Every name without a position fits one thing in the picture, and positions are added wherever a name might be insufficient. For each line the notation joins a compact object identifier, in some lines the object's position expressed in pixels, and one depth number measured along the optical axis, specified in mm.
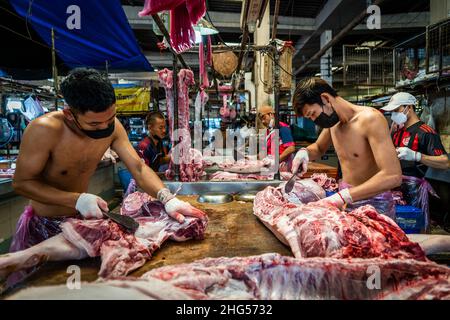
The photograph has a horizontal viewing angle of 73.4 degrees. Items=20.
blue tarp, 5160
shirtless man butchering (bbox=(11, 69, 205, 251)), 2045
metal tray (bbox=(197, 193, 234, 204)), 3297
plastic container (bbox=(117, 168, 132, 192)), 5828
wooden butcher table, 1653
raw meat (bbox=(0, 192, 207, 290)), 1677
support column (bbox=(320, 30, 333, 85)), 11758
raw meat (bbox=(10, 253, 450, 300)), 1361
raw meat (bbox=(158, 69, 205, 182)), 3996
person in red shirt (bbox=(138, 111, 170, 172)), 5465
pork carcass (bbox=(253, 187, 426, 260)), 1767
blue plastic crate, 3746
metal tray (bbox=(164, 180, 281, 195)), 3789
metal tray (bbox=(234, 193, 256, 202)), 3344
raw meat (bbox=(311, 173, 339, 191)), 4742
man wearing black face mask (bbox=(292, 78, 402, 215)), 2534
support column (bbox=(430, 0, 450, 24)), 7160
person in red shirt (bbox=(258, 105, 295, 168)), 5555
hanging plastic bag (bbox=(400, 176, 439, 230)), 4590
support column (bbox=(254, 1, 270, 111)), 8359
